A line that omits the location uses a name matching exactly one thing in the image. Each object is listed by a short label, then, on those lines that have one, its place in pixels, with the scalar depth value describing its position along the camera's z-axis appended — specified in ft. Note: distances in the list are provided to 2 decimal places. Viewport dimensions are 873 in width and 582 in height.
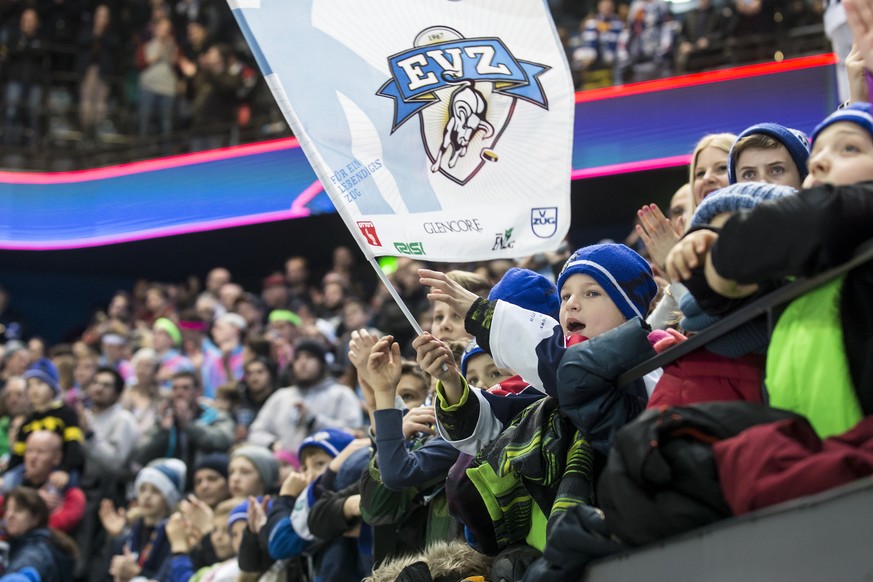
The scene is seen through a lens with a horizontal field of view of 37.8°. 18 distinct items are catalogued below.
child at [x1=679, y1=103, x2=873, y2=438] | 7.25
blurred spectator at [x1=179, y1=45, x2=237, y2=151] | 44.01
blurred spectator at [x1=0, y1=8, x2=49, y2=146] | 48.01
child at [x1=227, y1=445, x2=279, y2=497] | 20.17
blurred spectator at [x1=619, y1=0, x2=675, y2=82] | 35.50
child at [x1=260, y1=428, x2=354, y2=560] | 15.74
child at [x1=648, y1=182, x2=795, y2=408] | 8.26
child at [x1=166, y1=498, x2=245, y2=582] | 18.76
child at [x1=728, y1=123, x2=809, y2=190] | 10.36
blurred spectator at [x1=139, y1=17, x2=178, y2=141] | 47.39
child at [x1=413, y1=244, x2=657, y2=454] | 10.23
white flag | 12.00
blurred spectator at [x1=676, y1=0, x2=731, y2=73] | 34.50
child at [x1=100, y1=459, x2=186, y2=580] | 21.85
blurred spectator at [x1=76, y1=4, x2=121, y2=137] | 48.55
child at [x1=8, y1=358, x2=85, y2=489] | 25.79
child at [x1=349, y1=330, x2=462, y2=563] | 12.22
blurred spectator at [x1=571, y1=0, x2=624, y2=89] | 36.73
